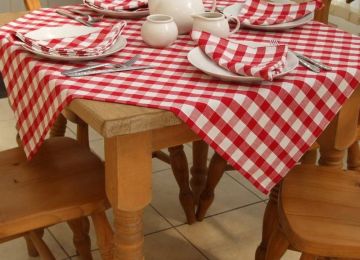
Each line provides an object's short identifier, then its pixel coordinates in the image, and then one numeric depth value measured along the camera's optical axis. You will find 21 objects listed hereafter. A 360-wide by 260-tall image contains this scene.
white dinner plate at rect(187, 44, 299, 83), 2.09
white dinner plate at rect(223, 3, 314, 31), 2.49
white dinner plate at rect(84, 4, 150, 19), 2.58
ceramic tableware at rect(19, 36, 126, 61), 2.19
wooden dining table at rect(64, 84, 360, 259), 1.96
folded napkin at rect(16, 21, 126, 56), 2.19
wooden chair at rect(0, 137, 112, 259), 2.22
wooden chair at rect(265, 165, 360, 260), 2.15
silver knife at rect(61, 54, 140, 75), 2.13
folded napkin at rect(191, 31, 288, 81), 2.11
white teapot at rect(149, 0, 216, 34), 2.43
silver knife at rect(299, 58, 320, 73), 2.19
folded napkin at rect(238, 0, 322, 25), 2.51
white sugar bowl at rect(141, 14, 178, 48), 2.30
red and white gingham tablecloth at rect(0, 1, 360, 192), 2.03
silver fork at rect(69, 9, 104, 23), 2.57
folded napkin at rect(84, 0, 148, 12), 2.60
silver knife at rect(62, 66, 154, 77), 2.12
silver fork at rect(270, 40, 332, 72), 2.20
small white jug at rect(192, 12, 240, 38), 2.35
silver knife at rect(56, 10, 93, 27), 2.54
